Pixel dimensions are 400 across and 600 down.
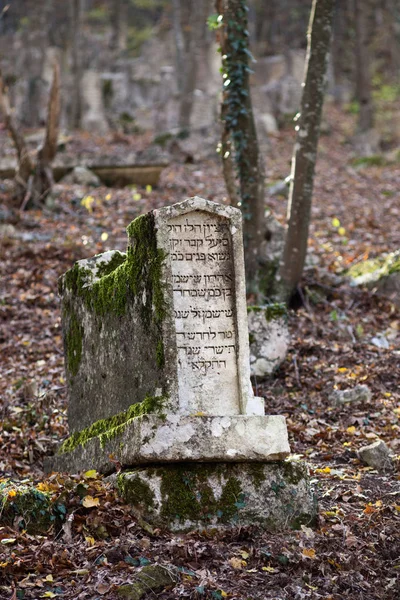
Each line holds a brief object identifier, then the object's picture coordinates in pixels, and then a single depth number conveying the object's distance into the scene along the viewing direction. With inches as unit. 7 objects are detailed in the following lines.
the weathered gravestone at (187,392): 207.6
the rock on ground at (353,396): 335.3
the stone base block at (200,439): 206.2
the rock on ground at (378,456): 273.1
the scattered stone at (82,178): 689.6
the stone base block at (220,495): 205.5
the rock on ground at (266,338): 363.6
